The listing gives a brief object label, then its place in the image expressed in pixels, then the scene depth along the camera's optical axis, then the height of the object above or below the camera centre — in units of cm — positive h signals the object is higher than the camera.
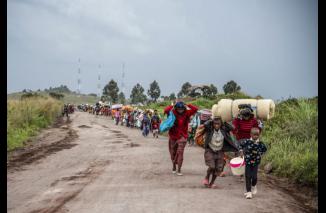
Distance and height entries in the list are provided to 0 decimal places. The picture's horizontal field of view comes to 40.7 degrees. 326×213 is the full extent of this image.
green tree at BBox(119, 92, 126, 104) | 13888 +376
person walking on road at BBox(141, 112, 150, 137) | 2817 -94
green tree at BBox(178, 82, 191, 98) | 9991 +533
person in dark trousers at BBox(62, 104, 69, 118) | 5634 +1
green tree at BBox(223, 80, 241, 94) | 8316 +461
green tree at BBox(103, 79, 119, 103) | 11709 +547
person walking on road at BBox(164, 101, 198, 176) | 1242 -57
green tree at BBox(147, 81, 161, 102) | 11119 +490
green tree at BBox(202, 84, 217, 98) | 5833 +275
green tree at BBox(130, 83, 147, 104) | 12738 +448
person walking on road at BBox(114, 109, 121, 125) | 4352 -66
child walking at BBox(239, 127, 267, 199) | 950 -93
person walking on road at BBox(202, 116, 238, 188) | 1045 -86
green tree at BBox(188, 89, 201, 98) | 6134 +240
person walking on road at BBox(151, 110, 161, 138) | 2865 -84
